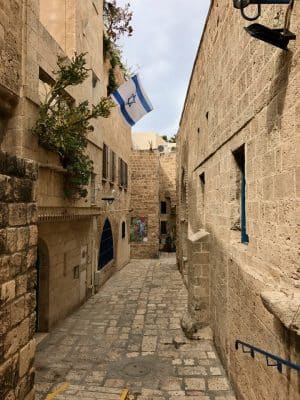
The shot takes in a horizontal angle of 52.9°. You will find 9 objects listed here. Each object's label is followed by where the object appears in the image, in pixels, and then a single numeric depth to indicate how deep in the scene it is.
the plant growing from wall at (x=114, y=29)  12.52
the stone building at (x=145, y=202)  19.42
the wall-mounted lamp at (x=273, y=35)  2.40
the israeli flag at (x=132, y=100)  10.16
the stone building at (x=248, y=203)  2.59
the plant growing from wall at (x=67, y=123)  5.64
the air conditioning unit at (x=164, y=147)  30.49
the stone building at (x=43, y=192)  2.81
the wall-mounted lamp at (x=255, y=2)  2.32
